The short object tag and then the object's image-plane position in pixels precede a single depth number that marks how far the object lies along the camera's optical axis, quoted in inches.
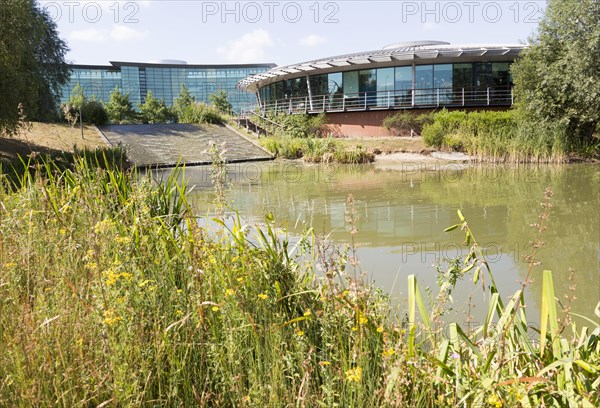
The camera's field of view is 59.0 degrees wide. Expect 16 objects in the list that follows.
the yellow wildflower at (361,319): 78.2
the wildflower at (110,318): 74.7
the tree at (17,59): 578.2
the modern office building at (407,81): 1103.6
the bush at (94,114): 1152.8
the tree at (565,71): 711.1
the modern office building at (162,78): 2445.9
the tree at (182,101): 1742.1
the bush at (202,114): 1297.1
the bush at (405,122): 1033.5
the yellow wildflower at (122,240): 109.3
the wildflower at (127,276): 88.2
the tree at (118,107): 1552.7
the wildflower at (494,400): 72.5
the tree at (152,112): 1627.7
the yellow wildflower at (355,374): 69.7
